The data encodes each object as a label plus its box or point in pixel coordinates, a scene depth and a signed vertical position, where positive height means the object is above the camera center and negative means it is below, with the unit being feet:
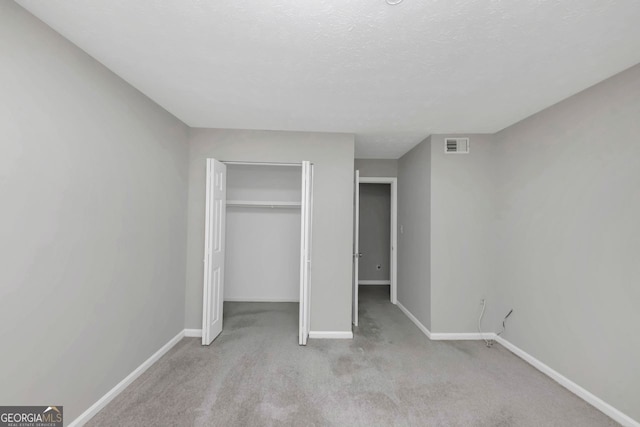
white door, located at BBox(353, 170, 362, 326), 11.70 -1.86
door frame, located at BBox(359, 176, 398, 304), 14.96 -0.25
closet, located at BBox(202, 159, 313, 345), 14.39 -0.68
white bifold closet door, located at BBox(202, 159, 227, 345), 9.57 -1.24
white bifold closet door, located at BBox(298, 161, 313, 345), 9.87 -1.38
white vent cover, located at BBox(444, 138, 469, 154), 10.75 +3.30
